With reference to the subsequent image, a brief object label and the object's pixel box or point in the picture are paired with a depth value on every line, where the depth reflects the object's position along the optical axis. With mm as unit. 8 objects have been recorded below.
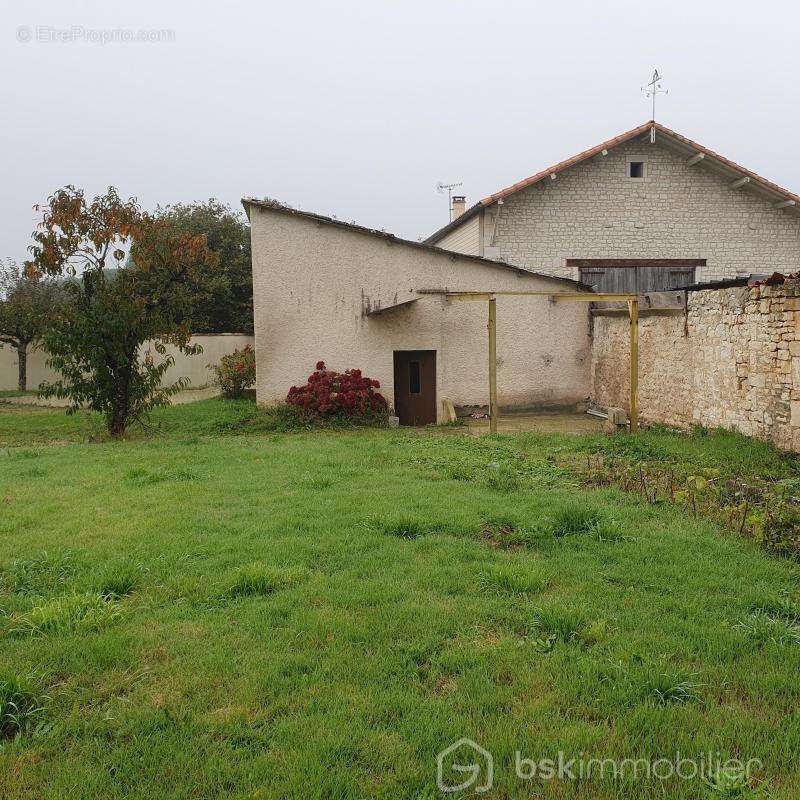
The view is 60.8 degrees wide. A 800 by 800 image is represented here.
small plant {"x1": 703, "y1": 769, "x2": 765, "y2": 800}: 2508
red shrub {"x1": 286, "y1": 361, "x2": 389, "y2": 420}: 13953
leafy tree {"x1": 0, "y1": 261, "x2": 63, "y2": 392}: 22953
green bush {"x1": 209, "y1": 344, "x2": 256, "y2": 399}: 19297
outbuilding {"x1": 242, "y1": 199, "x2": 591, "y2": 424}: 14523
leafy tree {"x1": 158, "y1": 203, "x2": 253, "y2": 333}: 27156
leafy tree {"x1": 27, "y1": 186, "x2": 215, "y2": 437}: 11570
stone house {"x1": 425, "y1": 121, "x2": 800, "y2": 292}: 17266
